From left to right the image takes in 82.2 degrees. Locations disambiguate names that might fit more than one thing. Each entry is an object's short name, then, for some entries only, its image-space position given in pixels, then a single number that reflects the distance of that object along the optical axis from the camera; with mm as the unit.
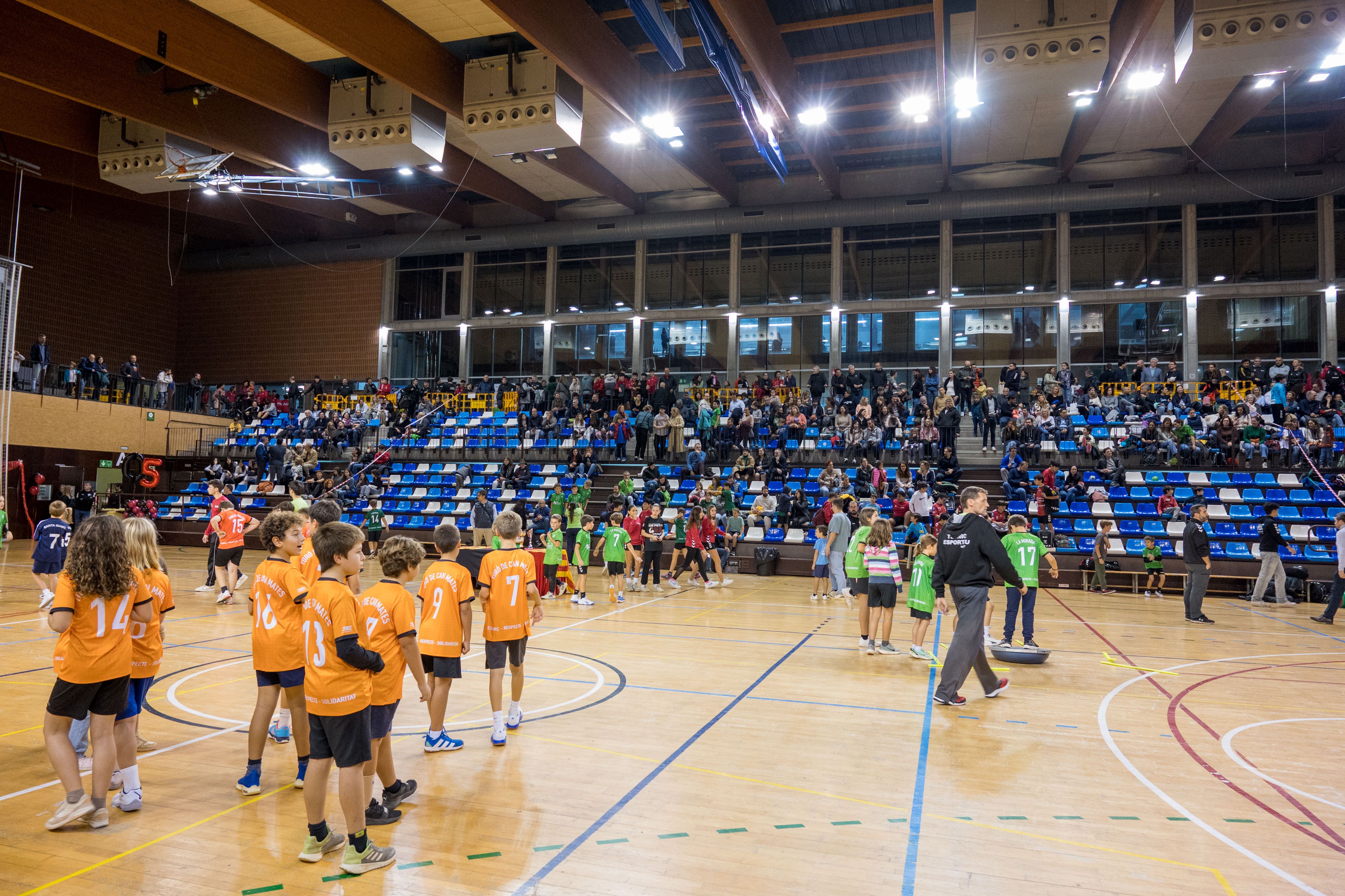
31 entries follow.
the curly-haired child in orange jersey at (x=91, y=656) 4016
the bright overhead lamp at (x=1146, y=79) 16734
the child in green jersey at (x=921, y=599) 8523
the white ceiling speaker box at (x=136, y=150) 18812
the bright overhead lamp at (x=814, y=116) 19578
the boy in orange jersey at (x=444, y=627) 5215
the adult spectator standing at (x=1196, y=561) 11859
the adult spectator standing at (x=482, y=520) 17547
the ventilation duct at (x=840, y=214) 22797
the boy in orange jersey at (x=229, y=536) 11547
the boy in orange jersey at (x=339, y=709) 3568
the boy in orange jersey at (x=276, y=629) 4520
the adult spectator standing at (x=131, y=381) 24984
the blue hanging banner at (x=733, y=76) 14383
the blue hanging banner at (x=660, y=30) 12719
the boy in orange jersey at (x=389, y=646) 4078
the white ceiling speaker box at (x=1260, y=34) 11562
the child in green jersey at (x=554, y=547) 13312
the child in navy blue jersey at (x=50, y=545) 9711
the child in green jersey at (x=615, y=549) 14117
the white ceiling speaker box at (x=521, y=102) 15789
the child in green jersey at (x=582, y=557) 13039
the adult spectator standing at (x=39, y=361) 21984
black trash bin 18250
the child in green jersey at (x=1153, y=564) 15664
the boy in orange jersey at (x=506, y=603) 5512
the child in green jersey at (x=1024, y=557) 8906
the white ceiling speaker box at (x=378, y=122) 16641
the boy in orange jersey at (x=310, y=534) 5031
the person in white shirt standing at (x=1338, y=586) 11453
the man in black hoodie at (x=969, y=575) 6504
